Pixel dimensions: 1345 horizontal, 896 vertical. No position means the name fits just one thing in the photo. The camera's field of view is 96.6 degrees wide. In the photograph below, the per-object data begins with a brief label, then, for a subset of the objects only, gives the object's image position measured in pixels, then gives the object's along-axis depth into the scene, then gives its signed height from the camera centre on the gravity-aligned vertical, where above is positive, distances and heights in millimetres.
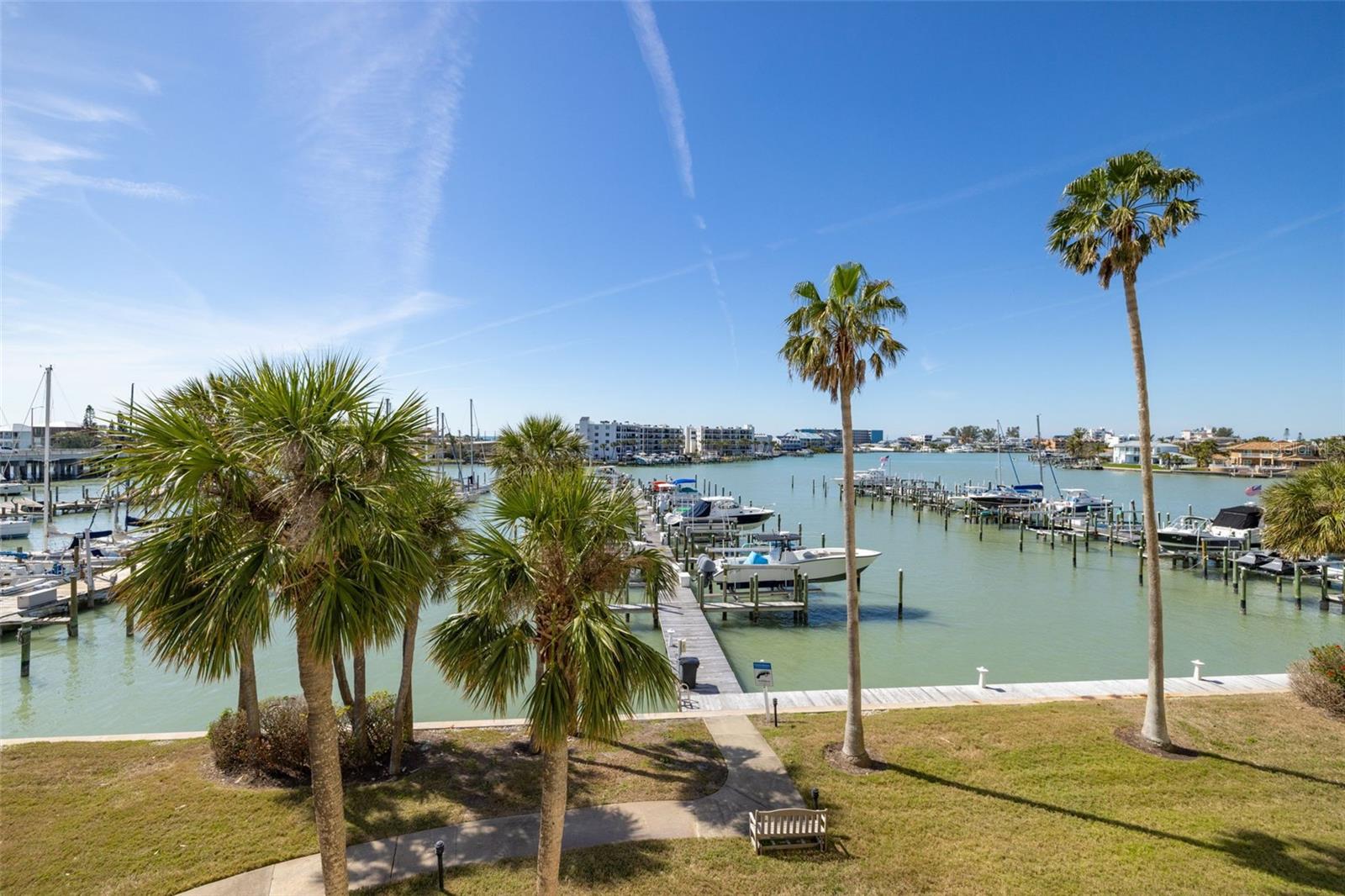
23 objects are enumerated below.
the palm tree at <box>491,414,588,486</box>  15289 +517
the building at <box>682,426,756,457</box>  194750 +5817
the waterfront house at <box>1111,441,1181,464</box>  149375 +3815
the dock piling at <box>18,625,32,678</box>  18891 -5794
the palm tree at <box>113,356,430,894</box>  5215 -542
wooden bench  8430 -5113
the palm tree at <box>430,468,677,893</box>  5633 -1600
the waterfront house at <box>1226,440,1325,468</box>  112312 +2550
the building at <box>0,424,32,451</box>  94000 +5033
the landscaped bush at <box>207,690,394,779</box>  10523 -4987
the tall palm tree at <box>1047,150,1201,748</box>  10703 +4345
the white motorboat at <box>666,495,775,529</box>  46281 -3910
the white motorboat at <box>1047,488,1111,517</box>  52656 -3470
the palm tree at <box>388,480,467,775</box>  9789 -1347
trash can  15164 -5119
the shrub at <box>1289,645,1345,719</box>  12703 -4663
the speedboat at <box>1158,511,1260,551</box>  36250 -4381
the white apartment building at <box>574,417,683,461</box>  171875 +8374
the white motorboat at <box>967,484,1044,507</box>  57438 -3016
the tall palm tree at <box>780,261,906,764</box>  10805 +2232
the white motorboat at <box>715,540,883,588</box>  27516 -4660
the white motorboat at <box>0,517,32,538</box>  48406 -5044
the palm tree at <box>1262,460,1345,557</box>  14750 -1195
